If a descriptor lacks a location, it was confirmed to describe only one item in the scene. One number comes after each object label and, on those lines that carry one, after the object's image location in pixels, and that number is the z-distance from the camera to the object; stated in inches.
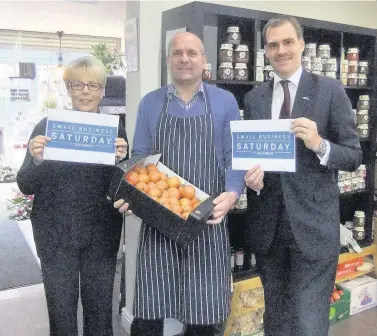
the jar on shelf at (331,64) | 112.0
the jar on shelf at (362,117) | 120.6
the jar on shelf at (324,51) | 111.4
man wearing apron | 69.1
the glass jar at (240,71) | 99.4
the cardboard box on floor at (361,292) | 120.1
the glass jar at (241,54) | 98.9
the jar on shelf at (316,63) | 110.0
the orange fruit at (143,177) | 64.5
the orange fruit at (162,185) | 64.6
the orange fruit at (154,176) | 65.3
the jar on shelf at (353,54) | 117.6
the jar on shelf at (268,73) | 102.9
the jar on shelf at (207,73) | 92.4
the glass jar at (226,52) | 97.3
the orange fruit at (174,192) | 64.1
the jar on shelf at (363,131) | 120.8
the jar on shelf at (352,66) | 118.0
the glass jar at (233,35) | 99.2
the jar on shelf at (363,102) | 120.1
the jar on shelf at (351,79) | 118.4
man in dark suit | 66.7
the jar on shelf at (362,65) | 120.3
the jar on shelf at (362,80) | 120.5
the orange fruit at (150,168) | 66.8
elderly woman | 65.4
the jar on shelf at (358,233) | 124.9
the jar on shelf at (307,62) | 107.8
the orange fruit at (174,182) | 65.4
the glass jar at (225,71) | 97.7
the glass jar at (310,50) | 108.7
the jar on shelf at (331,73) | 112.5
